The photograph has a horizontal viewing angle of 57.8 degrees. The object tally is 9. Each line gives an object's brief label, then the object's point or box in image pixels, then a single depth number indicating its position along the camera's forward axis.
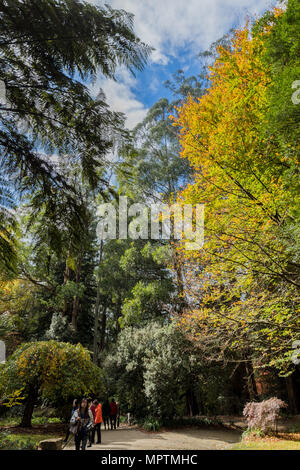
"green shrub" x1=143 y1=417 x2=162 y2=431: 11.32
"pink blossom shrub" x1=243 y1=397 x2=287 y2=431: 9.18
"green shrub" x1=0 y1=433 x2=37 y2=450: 4.29
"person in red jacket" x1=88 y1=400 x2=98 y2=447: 7.57
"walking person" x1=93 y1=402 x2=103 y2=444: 7.83
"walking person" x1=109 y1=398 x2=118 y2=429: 11.69
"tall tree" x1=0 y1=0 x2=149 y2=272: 3.01
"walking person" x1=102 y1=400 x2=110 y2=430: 11.81
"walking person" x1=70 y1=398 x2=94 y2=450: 6.22
